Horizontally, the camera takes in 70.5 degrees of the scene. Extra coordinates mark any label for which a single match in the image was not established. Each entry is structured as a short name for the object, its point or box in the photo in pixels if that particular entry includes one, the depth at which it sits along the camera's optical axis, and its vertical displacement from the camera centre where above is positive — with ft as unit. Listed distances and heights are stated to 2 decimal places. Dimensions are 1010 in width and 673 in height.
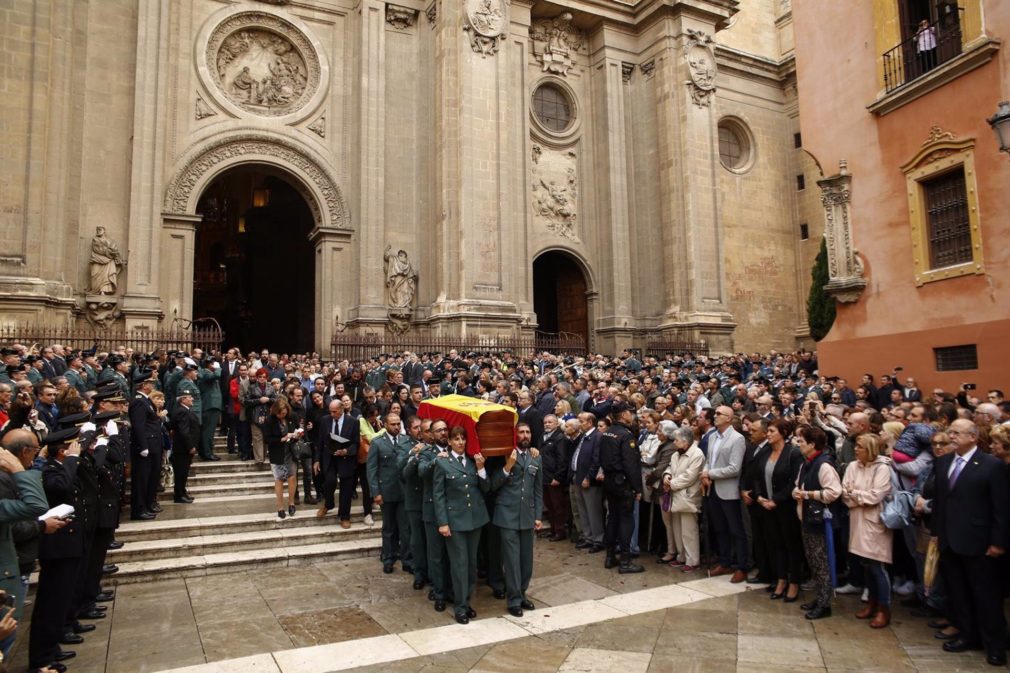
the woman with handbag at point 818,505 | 23.61 -3.91
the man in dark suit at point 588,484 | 31.19 -4.02
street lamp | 29.22 +10.72
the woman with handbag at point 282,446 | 33.30 -2.26
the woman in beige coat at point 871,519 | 22.66 -4.26
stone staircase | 27.94 -5.97
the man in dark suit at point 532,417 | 37.73 -1.24
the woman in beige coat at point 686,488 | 29.22 -3.96
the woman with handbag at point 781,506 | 25.17 -4.15
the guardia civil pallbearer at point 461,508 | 24.06 -3.85
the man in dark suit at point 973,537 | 19.95 -4.29
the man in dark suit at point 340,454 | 33.17 -2.66
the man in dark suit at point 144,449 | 31.91 -2.20
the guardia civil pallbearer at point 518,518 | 24.36 -4.31
